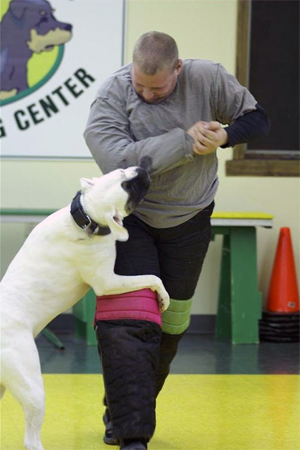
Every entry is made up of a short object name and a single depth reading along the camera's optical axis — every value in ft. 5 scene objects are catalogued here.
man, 20.21
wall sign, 41.62
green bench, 39.72
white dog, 18.79
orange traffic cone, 41.90
